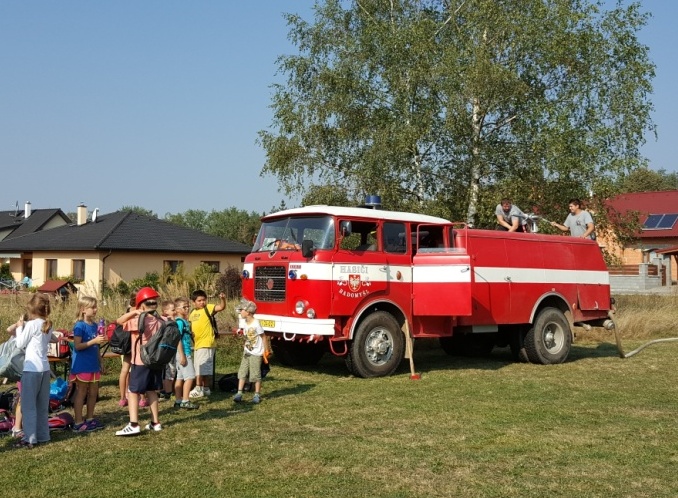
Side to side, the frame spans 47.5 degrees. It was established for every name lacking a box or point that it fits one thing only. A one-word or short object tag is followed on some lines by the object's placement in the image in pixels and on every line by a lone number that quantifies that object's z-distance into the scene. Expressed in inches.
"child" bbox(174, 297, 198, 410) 367.6
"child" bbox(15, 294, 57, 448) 285.3
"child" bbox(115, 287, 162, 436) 299.6
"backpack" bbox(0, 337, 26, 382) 289.9
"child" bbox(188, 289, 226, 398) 397.4
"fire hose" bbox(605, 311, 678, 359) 556.2
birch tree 816.3
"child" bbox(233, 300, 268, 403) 381.7
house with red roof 1931.6
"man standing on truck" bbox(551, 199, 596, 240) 573.3
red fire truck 443.5
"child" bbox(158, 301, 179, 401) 386.5
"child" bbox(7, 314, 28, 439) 292.8
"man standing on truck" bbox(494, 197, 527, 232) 558.6
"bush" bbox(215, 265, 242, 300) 1028.5
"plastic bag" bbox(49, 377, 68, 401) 358.9
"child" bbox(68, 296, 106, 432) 315.0
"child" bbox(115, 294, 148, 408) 370.0
